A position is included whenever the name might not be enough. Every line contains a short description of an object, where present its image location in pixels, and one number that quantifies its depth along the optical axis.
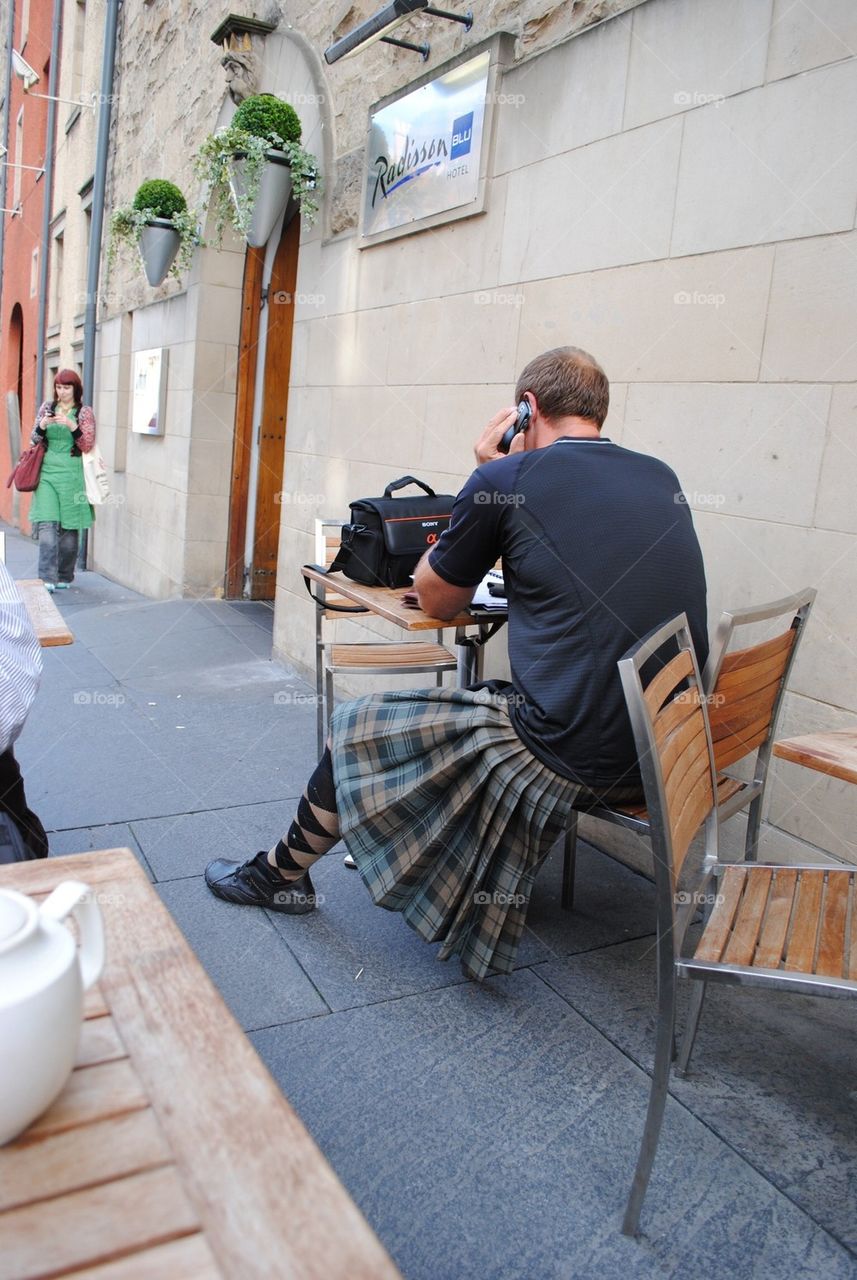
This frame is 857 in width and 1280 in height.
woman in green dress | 7.76
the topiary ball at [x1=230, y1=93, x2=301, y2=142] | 5.41
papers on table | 2.76
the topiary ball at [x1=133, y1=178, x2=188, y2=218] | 7.35
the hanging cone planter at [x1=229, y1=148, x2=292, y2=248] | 5.45
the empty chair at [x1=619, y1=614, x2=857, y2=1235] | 1.54
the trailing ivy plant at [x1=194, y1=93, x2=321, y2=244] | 5.29
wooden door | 7.27
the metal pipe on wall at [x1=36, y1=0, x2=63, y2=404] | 14.38
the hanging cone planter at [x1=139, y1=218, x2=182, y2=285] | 7.34
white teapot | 0.68
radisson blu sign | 3.85
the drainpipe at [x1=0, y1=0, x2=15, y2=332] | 17.58
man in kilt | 2.08
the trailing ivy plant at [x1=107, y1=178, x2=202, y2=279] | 7.30
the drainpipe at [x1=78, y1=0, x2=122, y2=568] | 10.30
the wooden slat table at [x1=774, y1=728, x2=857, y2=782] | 1.63
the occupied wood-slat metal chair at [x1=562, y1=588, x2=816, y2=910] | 2.08
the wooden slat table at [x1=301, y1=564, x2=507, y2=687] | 2.61
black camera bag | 3.06
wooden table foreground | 0.63
